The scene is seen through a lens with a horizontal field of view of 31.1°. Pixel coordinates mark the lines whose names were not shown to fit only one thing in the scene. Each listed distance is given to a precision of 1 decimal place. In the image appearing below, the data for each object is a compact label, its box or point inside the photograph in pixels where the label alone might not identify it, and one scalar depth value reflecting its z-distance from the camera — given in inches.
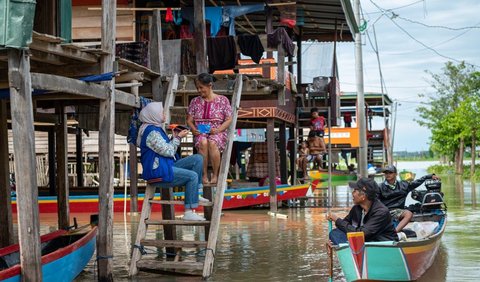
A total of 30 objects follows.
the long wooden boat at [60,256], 325.4
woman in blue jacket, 404.5
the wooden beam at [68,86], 330.9
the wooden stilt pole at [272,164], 761.6
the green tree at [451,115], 1787.6
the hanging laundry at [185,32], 722.2
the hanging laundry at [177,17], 716.0
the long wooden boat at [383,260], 343.0
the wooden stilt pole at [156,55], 467.2
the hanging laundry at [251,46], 626.8
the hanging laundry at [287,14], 753.0
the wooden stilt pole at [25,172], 307.0
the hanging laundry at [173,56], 581.9
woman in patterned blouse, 429.1
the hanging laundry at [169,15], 690.1
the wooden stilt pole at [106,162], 385.7
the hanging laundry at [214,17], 700.7
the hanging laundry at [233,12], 706.2
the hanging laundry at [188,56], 579.5
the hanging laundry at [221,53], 602.5
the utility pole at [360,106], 1041.5
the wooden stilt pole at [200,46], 486.9
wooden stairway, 400.2
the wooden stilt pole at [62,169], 521.3
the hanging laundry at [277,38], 650.8
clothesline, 648.4
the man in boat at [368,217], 364.2
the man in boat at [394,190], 485.1
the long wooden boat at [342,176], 1717.8
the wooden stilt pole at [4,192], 472.4
